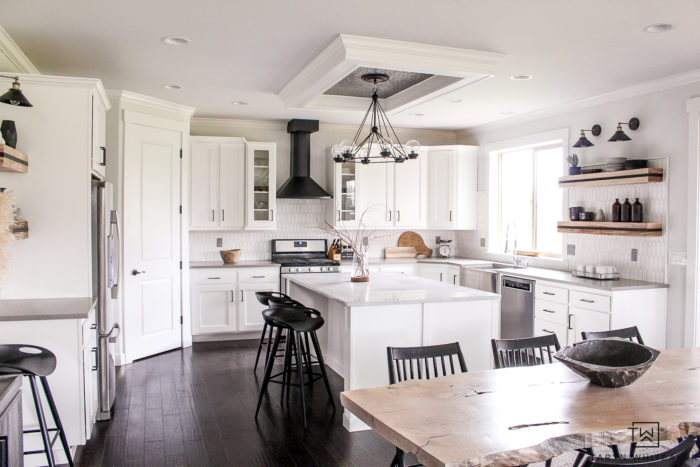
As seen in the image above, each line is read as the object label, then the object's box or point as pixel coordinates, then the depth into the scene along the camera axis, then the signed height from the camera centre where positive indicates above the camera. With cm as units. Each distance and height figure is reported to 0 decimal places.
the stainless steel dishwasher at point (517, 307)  549 -85
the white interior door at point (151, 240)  529 -16
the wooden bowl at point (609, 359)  221 -59
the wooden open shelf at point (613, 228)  471 +0
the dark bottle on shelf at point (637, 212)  482 +15
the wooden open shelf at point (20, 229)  327 -3
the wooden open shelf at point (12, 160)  296 +38
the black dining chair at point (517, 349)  277 -64
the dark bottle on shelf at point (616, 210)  501 +17
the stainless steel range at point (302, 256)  649 -40
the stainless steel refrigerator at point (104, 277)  367 -36
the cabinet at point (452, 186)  721 +55
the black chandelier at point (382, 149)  447 +66
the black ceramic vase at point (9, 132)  323 +56
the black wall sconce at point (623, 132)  485 +89
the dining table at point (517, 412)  171 -69
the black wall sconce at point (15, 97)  310 +74
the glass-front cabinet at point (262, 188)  655 +47
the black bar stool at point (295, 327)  385 -74
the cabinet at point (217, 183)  638 +52
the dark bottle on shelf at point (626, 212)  493 +15
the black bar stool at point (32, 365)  258 -68
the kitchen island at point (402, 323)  370 -69
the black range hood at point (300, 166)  670 +77
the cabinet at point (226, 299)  617 -85
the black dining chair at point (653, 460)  145 -64
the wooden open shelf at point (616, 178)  468 +47
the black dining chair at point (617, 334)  301 -61
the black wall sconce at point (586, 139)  528 +88
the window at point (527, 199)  624 +35
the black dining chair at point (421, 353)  261 -63
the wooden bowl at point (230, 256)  652 -37
